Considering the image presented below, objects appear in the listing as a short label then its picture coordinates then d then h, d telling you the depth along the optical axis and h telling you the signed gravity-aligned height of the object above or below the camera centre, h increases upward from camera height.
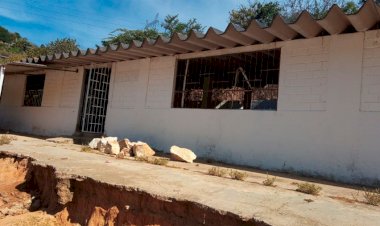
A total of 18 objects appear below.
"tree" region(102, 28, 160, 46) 27.94 +7.82
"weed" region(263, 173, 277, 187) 4.90 -0.55
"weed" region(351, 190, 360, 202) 4.39 -0.58
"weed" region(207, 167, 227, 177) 5.52 -0.54
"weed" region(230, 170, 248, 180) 5.27 -0.53
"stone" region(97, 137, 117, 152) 8.34 -0.38
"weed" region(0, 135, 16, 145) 8.00 -0.53
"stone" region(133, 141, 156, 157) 7.78 -0.42
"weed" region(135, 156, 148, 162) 6.97 -0.55
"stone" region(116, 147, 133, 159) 7.70 -0.52
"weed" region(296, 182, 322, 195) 4.49 -0.54
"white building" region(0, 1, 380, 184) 6.17 +1.10
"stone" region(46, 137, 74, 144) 9.98 -0.48
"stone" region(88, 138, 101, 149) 8.74 -0.42
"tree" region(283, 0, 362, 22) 20.57 +8.75
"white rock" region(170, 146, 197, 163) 7.29 -0.40
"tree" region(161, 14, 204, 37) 28.91 +9.28
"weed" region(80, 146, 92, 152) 8.11 -0.54
